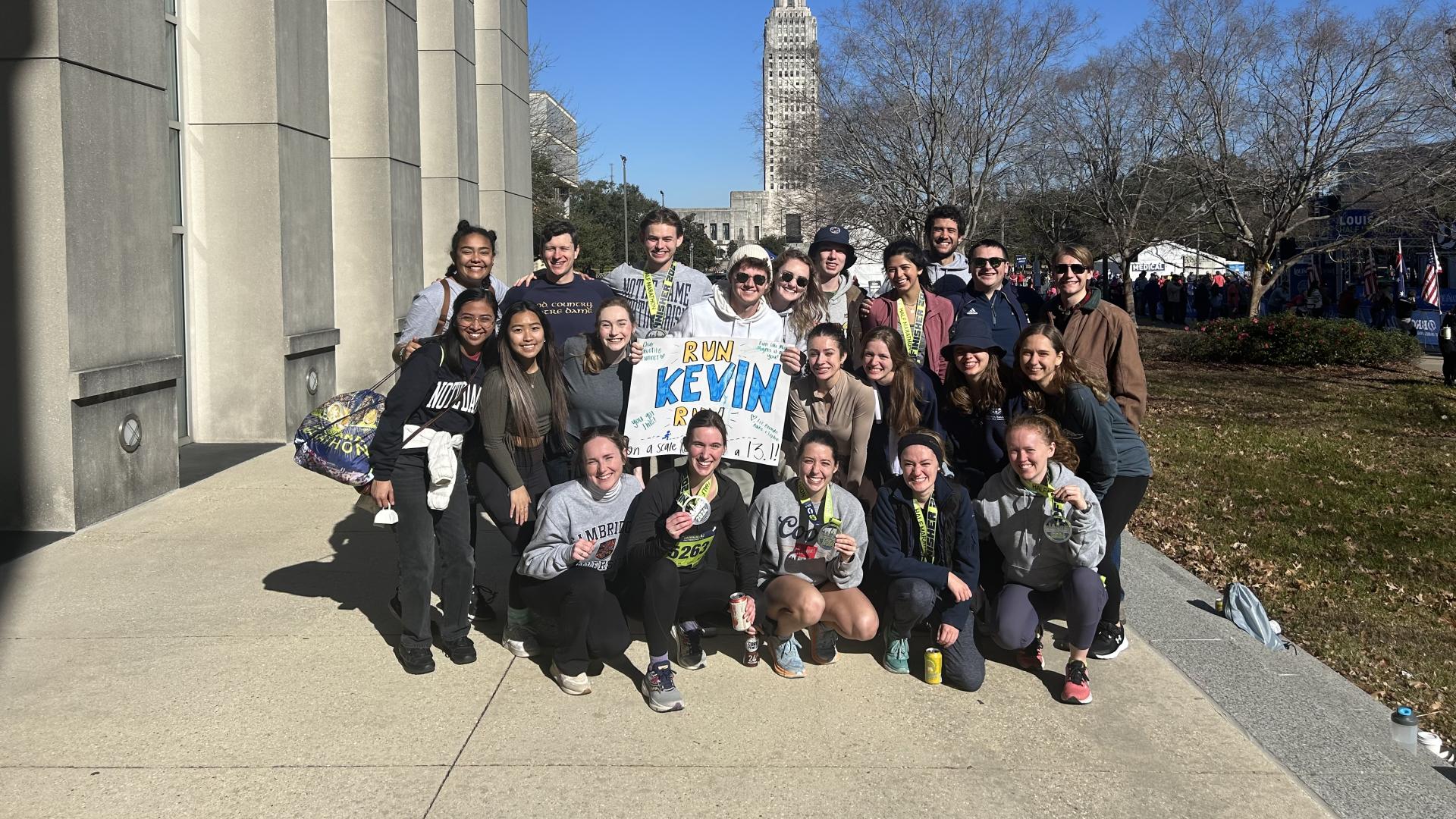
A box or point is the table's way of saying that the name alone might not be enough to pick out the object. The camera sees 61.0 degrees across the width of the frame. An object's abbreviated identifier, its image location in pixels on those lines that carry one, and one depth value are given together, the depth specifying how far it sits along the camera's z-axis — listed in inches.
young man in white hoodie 235.1
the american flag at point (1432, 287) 889.6
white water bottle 199.9
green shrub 877.8
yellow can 206.1
